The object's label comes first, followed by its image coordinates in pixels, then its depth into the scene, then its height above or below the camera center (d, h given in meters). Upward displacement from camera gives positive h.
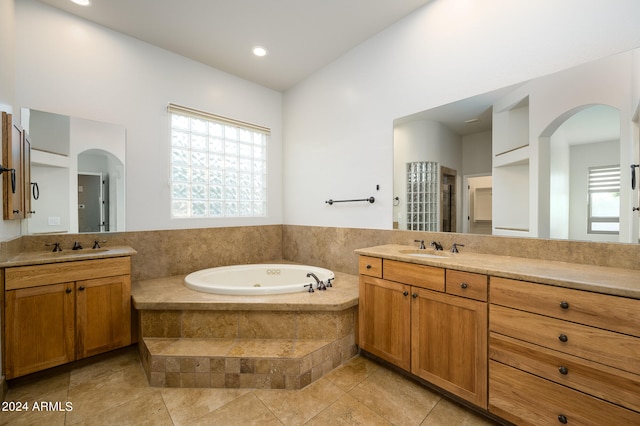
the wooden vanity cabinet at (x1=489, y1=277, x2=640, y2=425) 1.06 -0.65
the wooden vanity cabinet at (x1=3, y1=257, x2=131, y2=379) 1.72 -0.74
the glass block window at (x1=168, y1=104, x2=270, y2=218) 2.90 +0.55
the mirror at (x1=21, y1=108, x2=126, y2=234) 2.12 +0.32
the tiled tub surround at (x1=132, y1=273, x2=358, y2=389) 1.78 -0.97
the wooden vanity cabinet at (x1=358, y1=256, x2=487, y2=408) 1.48 -0.73
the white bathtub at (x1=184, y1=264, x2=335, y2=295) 2.68 -0.71
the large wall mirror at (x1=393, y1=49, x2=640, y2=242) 1.43 +0.37
